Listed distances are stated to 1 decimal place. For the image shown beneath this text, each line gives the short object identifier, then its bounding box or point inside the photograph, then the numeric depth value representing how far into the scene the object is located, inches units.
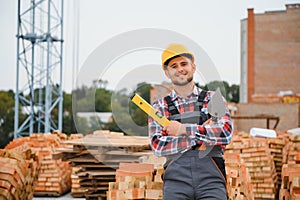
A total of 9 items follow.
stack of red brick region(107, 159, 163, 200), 186.4
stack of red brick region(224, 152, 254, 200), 198.7
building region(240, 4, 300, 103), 1349.7
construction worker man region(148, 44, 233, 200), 136.3
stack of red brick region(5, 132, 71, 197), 408.8
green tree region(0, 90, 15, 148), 1125.7
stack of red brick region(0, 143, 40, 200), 222.1
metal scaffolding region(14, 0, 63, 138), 660.1
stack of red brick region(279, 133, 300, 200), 197.8
